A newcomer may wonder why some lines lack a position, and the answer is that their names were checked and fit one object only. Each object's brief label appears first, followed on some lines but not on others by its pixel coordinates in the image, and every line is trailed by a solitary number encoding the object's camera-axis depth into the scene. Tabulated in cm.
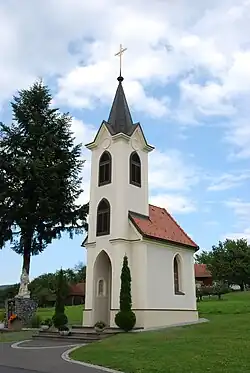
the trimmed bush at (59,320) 2236
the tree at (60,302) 2242
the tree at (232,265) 5956
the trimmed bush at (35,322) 2692
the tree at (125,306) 2087
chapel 2316
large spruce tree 2911
